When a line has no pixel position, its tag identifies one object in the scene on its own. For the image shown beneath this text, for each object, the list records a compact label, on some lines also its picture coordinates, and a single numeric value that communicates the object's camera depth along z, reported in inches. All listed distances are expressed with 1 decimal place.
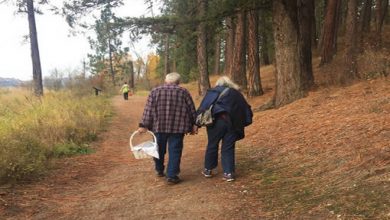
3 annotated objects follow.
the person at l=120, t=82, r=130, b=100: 1283.0
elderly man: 291.9
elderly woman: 285.9
